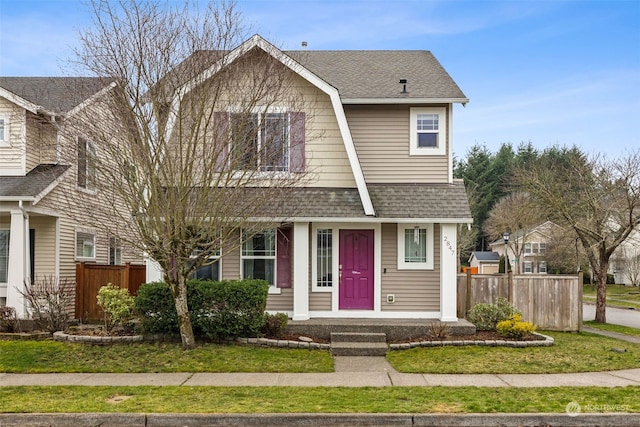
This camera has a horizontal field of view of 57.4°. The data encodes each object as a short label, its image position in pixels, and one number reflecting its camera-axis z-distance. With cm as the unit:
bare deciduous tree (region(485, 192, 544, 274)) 4531
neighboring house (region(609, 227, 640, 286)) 4869
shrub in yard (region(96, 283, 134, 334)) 1341
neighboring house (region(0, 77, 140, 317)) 1495
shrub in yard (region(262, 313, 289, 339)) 1323
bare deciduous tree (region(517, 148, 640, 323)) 1977
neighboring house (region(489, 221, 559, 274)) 5022
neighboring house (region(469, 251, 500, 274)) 5566
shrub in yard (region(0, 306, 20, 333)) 1425
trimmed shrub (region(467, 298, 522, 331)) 1420
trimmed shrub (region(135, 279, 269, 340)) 1265
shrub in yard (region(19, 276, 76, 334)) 1423
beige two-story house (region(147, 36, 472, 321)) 1428
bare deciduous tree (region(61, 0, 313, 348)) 1100
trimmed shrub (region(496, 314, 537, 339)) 1328
